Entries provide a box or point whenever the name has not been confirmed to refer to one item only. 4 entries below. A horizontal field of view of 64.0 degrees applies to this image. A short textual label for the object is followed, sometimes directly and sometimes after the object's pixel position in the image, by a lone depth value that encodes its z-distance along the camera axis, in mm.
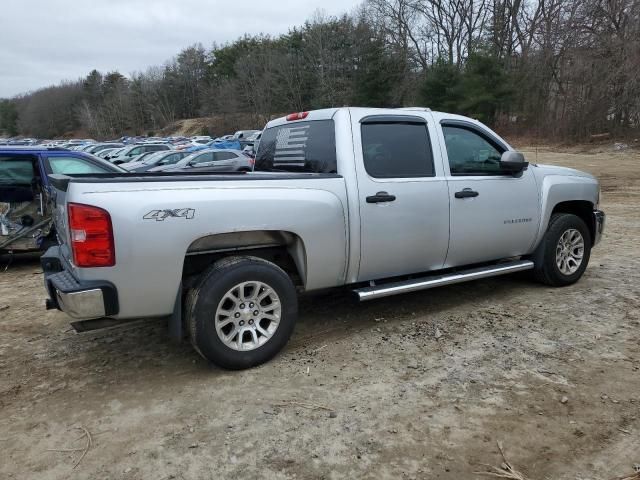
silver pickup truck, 3283
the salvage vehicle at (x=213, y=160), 17750
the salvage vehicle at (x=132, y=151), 25564
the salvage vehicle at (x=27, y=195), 7219
